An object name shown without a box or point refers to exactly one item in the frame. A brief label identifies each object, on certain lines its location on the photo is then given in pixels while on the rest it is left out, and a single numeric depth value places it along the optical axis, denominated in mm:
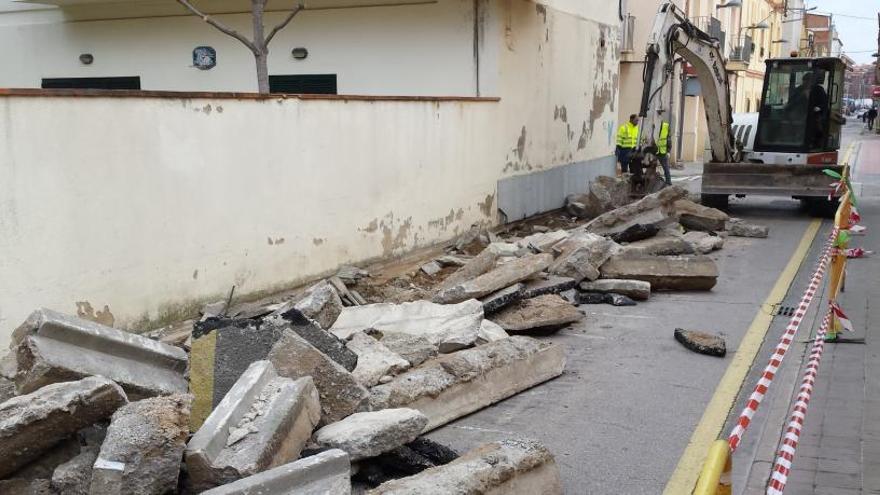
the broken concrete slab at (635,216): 13219
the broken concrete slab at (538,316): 7812
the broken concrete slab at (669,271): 9875
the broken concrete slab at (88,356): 4676
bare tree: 11438
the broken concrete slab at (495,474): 3988
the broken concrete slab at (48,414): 3971
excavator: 15391
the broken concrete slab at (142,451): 3834
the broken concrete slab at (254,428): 3992
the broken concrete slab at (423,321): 6797
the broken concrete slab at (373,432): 4473
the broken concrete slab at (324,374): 5012
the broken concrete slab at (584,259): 9609
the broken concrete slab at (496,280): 8156
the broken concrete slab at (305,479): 3748
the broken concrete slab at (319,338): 5605
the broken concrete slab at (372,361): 5750
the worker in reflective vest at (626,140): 20203
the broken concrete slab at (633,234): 12672
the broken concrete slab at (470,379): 5531
